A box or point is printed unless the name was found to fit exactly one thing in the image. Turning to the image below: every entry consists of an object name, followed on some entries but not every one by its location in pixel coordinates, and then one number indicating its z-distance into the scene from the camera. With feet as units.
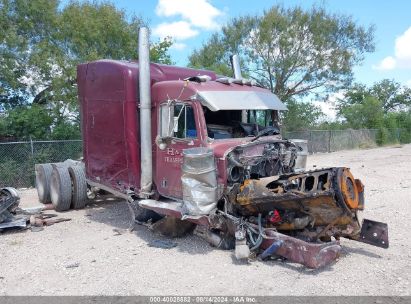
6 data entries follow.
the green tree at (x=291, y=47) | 96.99
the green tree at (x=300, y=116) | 96.43
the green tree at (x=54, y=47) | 57.62
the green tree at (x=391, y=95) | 179.42
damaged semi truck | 20.12
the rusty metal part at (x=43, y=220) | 28.84
